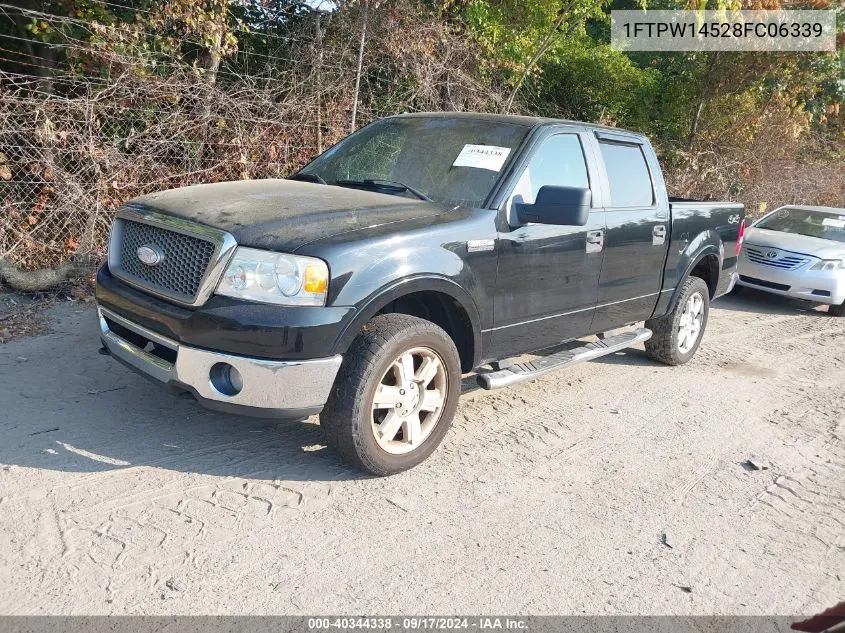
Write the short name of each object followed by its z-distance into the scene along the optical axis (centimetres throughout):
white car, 921
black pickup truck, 344
